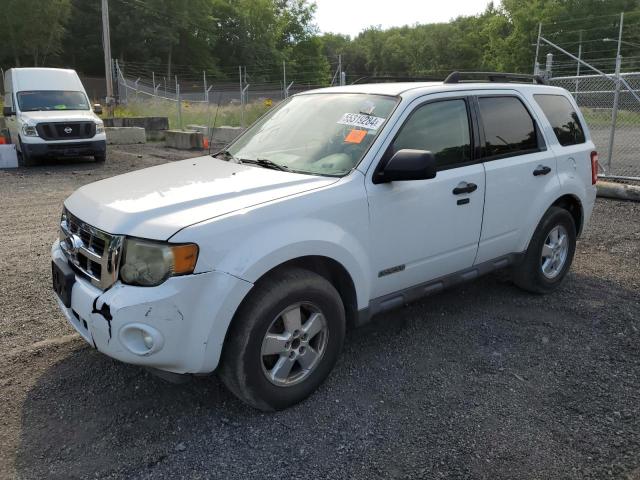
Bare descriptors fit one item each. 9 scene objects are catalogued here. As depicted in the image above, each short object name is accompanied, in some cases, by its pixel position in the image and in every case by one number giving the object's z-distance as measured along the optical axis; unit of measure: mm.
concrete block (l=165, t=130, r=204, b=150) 17516
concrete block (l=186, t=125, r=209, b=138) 19283
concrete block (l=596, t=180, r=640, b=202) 9086
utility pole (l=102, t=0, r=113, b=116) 23781
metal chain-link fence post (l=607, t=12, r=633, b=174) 9648
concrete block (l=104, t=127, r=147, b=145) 18156
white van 13086
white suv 2748
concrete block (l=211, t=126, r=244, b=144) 19109
